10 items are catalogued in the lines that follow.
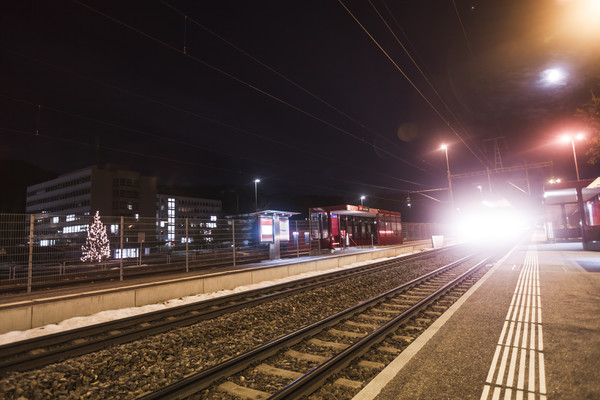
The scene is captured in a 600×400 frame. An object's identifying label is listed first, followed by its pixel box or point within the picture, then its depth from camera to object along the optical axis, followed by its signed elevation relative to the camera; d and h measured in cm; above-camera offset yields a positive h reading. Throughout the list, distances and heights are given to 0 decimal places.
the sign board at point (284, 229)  1797 +27
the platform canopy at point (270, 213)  1667 +117
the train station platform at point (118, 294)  675 -143
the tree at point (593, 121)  1611 +510
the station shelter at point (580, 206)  2093 +109
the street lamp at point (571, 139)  2872 +739
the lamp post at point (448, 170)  3303 +611
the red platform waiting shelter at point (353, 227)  2170 +31
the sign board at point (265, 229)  1658 +29
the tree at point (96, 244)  1041 -6
